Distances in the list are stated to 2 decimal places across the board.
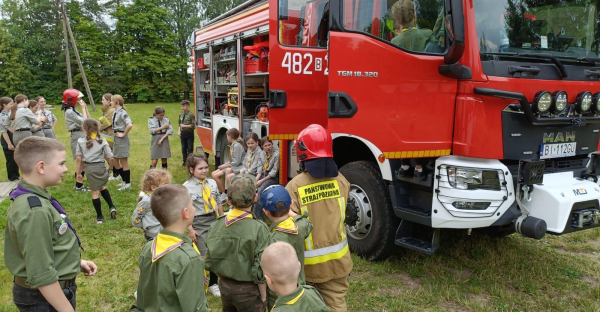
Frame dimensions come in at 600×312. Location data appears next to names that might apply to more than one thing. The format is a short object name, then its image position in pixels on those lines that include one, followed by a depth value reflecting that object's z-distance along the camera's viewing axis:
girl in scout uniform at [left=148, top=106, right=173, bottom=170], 8.66
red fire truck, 3.63
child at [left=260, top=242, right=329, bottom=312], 1.97
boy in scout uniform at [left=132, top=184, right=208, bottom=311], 2.12
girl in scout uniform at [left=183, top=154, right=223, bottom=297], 3.80
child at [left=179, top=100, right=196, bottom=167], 10.15
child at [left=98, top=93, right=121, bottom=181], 8.36
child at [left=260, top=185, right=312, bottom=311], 2.60
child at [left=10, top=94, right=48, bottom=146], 8.27
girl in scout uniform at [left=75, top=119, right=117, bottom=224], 5.99
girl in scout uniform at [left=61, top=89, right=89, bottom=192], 7.80
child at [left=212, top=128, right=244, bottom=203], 6.77
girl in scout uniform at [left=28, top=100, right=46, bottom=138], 8.50
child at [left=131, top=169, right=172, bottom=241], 3.58
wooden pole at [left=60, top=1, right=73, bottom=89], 33.04
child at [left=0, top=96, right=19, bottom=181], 8.73
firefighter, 2.96
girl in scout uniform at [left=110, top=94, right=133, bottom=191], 7.83
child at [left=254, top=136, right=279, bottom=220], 6.30
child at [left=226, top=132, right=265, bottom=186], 6.36
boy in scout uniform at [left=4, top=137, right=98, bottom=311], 2.09
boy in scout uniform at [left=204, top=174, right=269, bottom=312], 2.68
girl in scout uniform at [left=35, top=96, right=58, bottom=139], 8.85
